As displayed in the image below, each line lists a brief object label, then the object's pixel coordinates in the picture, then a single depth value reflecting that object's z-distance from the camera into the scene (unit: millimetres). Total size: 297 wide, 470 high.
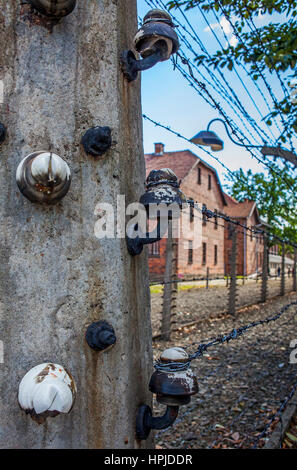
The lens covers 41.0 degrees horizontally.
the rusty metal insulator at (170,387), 1283
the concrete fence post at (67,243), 1221
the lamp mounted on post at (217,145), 5984
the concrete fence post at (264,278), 13833
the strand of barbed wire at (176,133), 2710
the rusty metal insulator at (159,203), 1377
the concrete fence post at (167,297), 7371
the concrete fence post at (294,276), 17188
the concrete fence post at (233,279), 10758
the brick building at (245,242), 35500
